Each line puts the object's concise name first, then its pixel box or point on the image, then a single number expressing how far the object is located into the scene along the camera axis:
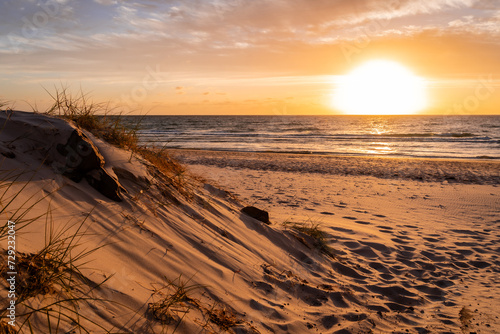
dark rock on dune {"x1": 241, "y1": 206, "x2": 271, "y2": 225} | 5.08
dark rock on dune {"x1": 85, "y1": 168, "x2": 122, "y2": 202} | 3.33
